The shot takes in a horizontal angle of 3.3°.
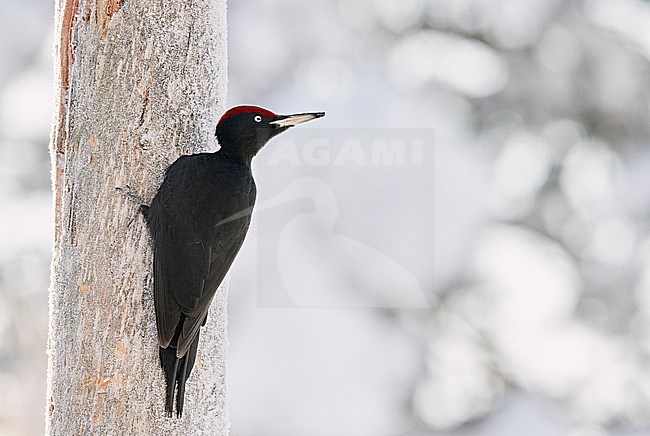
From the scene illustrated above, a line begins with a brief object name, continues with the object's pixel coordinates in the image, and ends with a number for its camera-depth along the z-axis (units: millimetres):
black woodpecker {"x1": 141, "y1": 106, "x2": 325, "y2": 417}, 13607
